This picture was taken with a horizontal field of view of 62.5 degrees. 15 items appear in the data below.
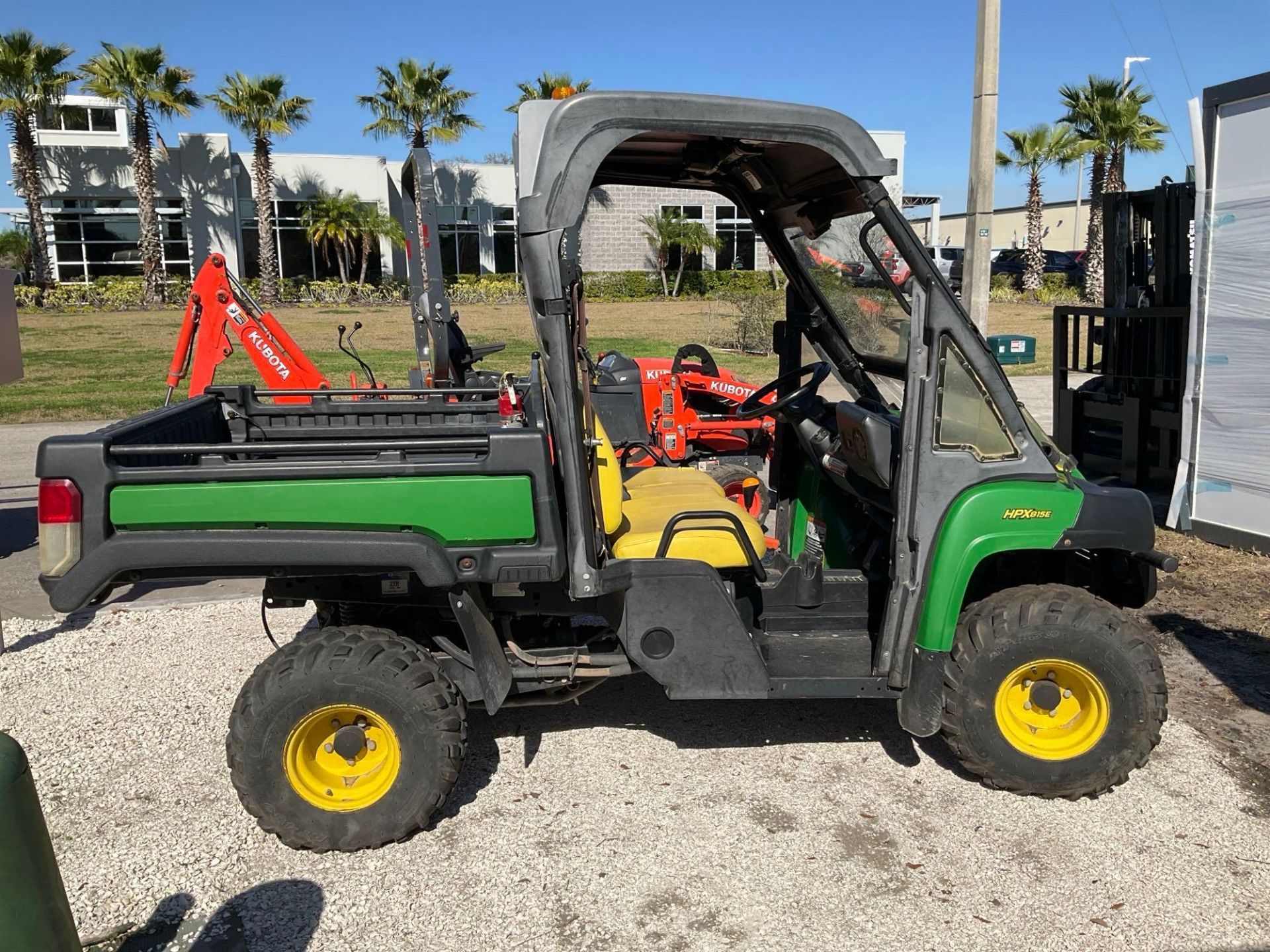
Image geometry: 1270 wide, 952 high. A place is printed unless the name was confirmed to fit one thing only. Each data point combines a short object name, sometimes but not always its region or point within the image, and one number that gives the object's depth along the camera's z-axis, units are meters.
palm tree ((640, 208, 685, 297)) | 35.97
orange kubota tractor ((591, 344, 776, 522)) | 7.89
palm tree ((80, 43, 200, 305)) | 29.81
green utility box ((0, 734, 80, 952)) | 2.20
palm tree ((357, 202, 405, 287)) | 35.19
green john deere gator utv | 3.31
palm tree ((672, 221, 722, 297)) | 36.03
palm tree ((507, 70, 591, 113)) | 32.59
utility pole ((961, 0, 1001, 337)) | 7.98
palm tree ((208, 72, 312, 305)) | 31.80
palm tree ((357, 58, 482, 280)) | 32.75
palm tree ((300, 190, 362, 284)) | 35.00
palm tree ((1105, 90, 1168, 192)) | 30.08
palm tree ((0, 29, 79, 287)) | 29.20
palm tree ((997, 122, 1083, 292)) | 33.84
